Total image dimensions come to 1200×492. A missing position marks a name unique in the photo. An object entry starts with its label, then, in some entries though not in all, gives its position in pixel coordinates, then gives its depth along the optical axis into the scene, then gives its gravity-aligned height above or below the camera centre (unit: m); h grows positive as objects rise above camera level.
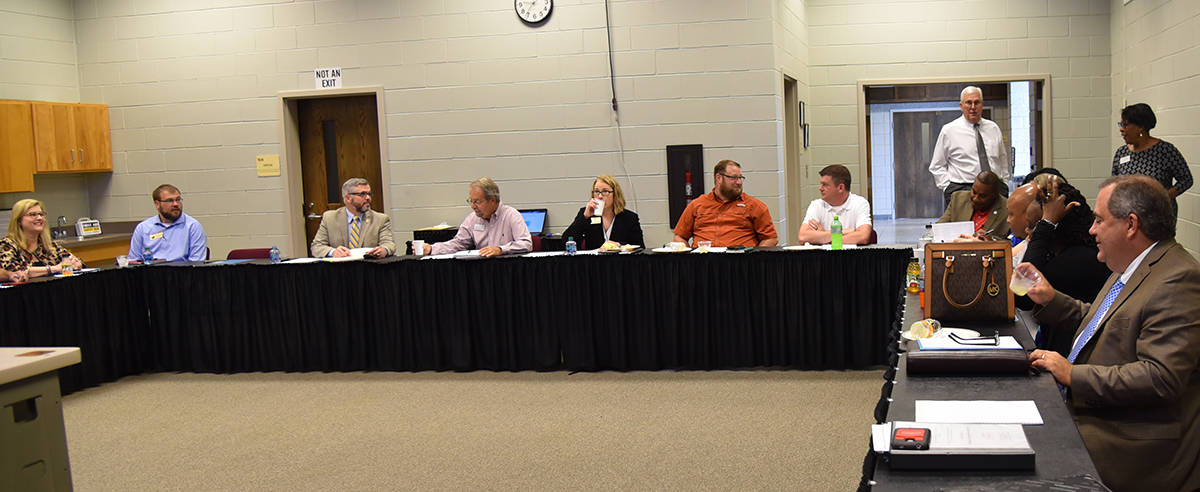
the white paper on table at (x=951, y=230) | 4.14 -0.25
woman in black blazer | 6.21 -0.20
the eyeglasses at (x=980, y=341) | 2.60 -0.45
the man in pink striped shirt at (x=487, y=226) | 6.16 -0.20
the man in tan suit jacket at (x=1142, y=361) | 2.29 -0.47
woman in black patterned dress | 6.05 +0.04
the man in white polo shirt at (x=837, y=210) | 5.87 -0.20
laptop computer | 7.64 -0.22
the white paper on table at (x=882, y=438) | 1.83 -0.50
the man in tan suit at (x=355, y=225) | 6.44 -0.16
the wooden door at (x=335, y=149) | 8.19 +0.43
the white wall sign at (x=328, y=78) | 7.98 +1.00
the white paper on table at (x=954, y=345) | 2.54 -0.46
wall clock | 7.57 +1.39
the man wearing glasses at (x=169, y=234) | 6.58 -0.16
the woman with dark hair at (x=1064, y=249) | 3.27 -0.28
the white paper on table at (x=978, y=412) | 2.06 -0.52
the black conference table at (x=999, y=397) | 1.72 -0.52
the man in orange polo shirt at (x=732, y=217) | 5.94 -0.21
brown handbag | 3.11 -0.35
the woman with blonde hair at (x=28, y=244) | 5.86 -0.16
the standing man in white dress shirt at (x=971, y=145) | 6.94 +0.18
